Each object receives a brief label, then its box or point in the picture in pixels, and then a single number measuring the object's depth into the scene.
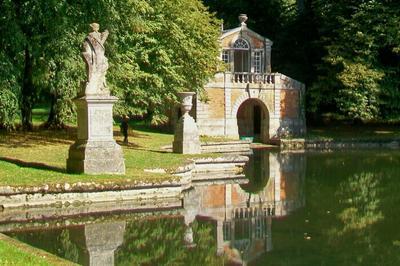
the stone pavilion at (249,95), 39.72
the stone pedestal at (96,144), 16.22
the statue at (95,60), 16.66
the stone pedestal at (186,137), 23.83
